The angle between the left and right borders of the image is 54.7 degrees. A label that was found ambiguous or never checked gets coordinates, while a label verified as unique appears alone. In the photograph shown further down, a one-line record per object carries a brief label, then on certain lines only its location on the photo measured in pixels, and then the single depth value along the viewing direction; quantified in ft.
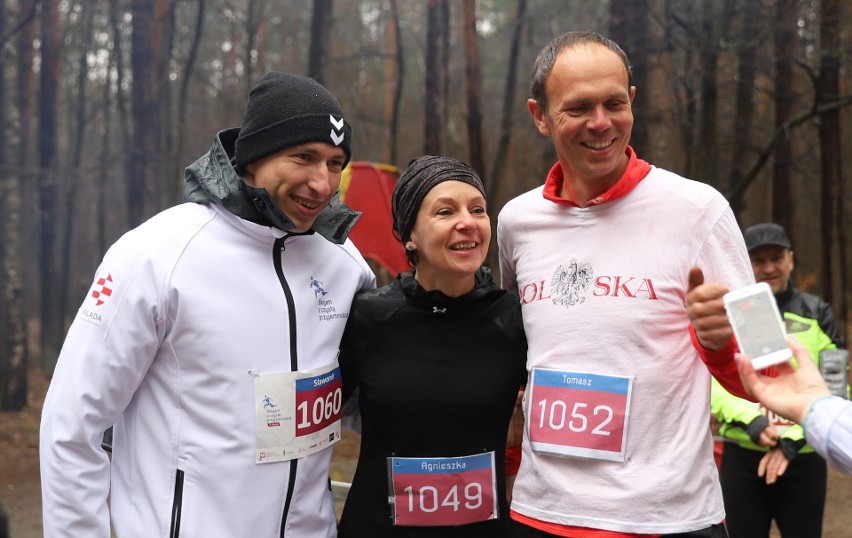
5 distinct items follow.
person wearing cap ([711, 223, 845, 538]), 13.91
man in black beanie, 8.04
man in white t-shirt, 7.70
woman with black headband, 9.13
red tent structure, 36.83
